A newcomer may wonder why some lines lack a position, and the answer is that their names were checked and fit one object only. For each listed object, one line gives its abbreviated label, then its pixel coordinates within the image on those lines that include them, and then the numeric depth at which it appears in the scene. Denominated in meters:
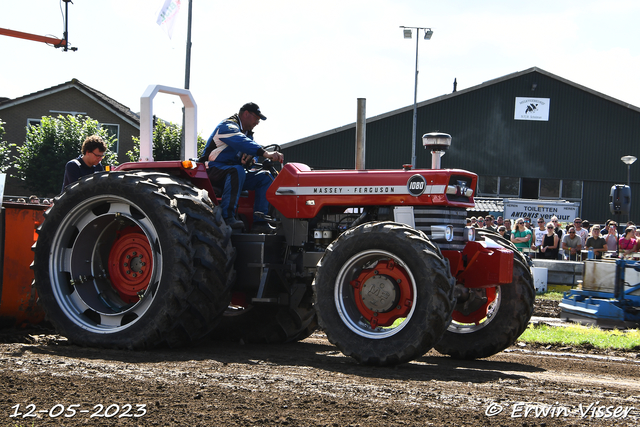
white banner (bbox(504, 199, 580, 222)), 28.30
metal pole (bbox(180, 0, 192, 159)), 23.38
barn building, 34.78
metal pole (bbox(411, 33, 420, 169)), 32.59
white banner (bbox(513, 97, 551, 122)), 34.81
